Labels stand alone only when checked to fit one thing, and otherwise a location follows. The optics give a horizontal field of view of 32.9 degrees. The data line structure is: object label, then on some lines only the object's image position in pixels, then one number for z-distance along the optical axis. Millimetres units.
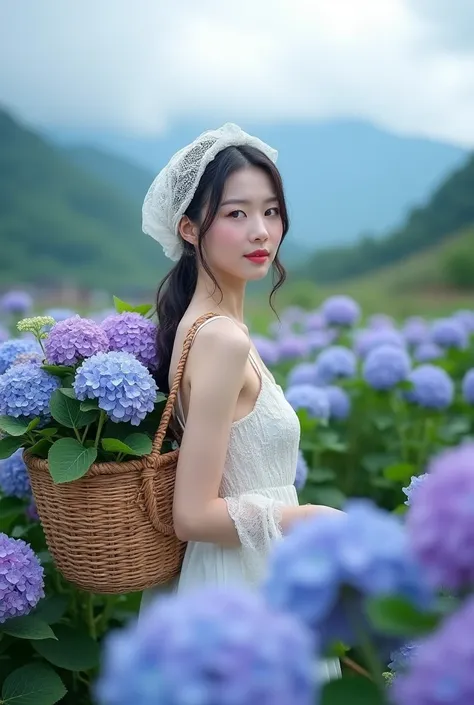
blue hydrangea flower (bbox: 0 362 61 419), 1488
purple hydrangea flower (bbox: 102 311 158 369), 1588
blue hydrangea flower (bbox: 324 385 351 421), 3195
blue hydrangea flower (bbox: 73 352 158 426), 1389
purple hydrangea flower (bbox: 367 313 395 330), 4547
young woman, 1378
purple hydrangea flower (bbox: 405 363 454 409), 3143
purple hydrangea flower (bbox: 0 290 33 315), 4301
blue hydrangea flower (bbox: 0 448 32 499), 1926
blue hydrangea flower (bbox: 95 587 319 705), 477
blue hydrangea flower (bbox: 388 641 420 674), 1120
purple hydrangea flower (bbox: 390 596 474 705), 485
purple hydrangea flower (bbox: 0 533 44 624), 1520
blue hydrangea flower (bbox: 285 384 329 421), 2756
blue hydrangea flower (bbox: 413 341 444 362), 4023
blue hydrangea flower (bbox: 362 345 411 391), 3107
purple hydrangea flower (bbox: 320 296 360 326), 4113
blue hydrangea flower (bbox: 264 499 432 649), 546
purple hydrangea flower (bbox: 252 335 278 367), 3705
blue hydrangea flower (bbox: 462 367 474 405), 3465
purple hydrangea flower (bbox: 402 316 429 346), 4301
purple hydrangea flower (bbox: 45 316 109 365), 1509
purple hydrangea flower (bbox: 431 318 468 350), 4055
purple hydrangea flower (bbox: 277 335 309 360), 4020
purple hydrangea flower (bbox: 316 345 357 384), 3439
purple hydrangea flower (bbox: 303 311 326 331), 4522
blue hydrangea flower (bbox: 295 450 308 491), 2383
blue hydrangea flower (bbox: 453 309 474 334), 4590
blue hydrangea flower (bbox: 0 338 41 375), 1698
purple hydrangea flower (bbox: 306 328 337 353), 4141
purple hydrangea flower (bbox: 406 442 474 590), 529
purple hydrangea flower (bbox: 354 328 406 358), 3608
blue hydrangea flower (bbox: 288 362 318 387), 3303
